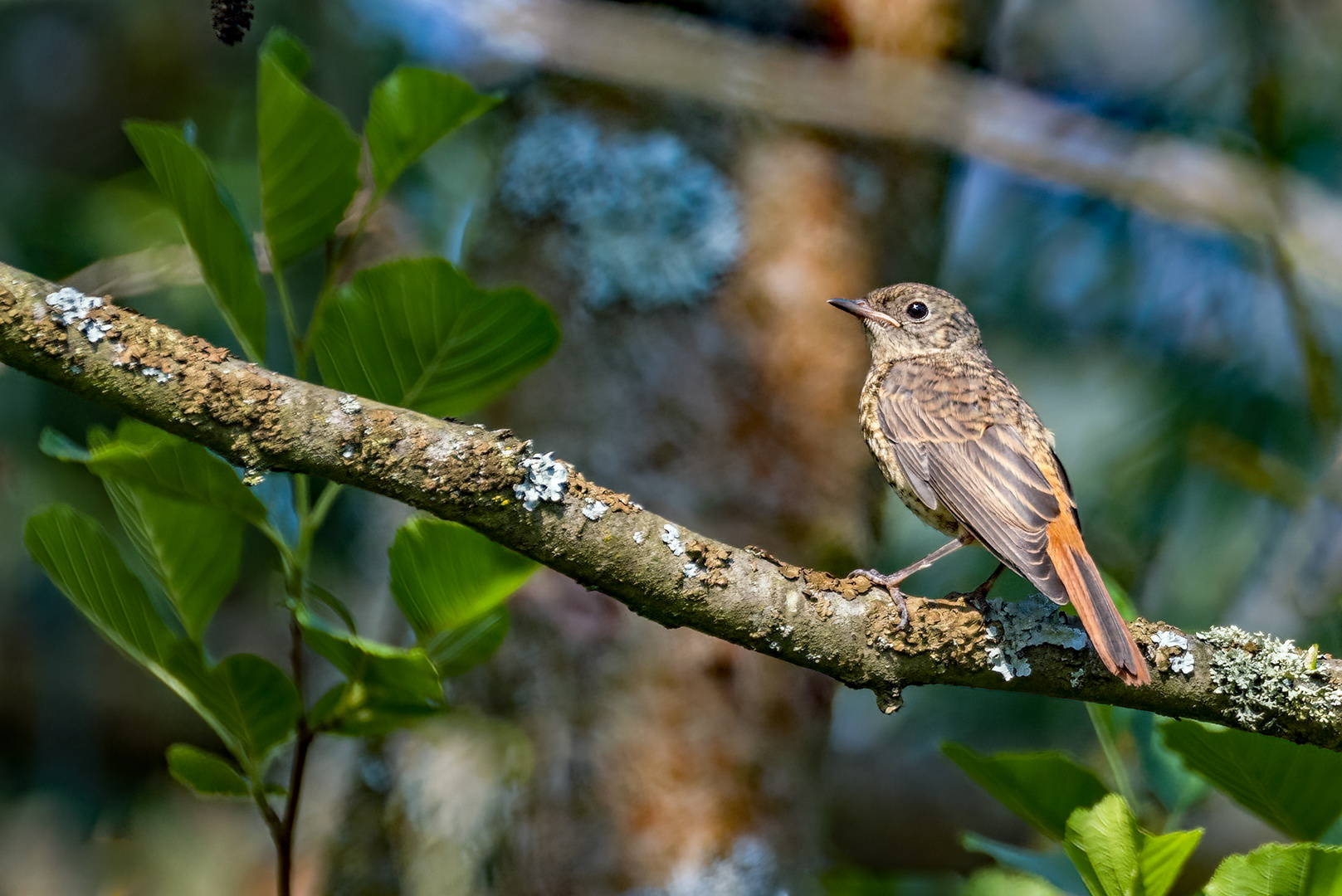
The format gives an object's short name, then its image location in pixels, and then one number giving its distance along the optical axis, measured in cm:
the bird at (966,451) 482
